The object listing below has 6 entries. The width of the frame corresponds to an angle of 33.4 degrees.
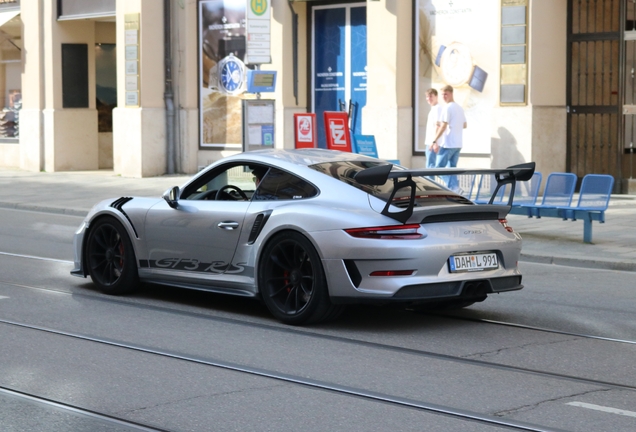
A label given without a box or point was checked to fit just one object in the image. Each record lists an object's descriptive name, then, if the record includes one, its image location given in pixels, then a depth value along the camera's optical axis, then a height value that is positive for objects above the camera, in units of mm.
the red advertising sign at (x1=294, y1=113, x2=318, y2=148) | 17156 -98
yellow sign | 18547 +2062
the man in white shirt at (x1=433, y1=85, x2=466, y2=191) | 18375 -92
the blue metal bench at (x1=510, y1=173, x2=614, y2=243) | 12734 -990
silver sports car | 7309 -822
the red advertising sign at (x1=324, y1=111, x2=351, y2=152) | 16984 -113
